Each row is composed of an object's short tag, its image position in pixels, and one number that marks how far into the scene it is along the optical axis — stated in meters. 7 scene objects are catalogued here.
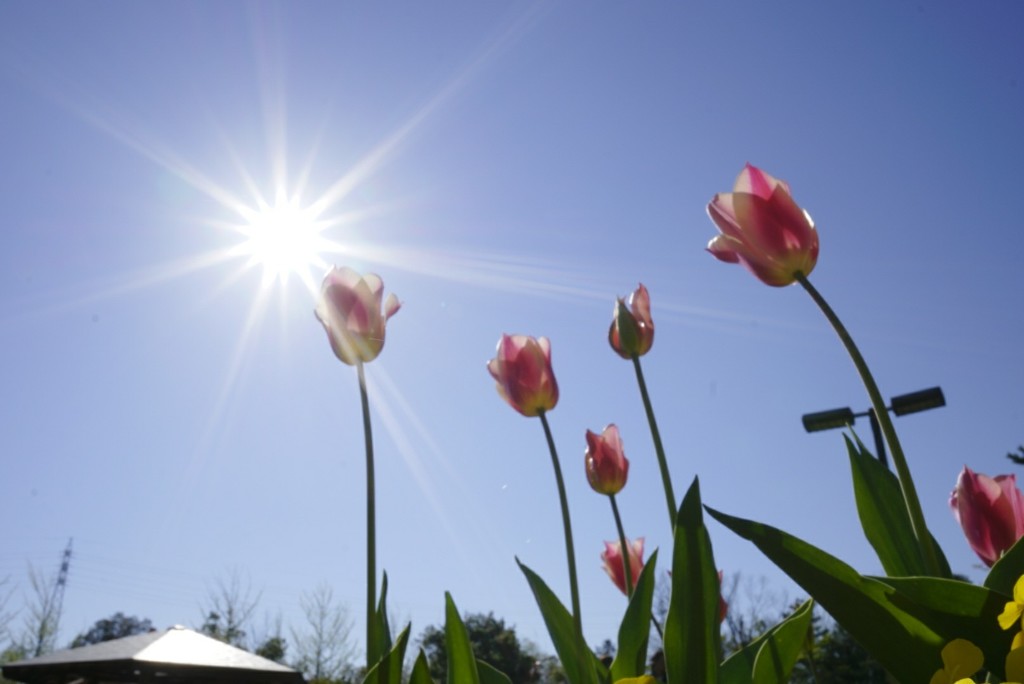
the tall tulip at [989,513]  0.90
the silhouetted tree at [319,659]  21.56
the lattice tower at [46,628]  20.27
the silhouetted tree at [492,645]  18.23
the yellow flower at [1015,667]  0.37
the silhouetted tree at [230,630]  23.59
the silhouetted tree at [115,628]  35.78
